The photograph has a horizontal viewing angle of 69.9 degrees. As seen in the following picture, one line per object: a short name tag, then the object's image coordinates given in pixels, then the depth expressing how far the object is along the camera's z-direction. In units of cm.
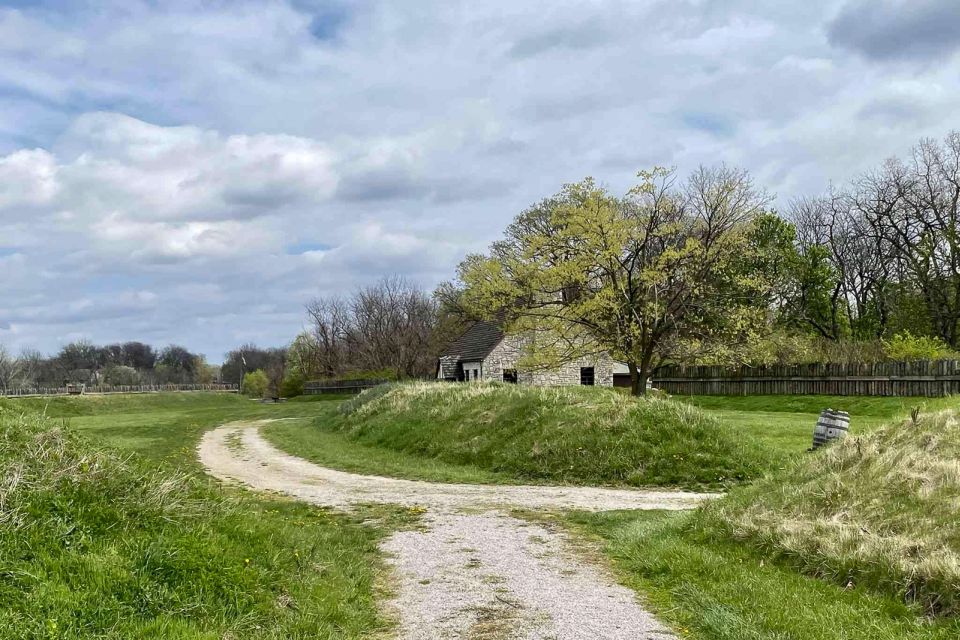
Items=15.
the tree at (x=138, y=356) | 14225
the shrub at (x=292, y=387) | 6950
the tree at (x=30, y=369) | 10050
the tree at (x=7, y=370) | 8662
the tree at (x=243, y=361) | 12825
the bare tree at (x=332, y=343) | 7225
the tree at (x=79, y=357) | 12294
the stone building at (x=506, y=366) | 4319
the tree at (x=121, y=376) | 11141
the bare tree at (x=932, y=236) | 4228
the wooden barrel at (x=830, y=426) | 1467
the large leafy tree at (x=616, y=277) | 2631
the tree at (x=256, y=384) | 9205
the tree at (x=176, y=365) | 13075
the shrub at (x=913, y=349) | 3167
